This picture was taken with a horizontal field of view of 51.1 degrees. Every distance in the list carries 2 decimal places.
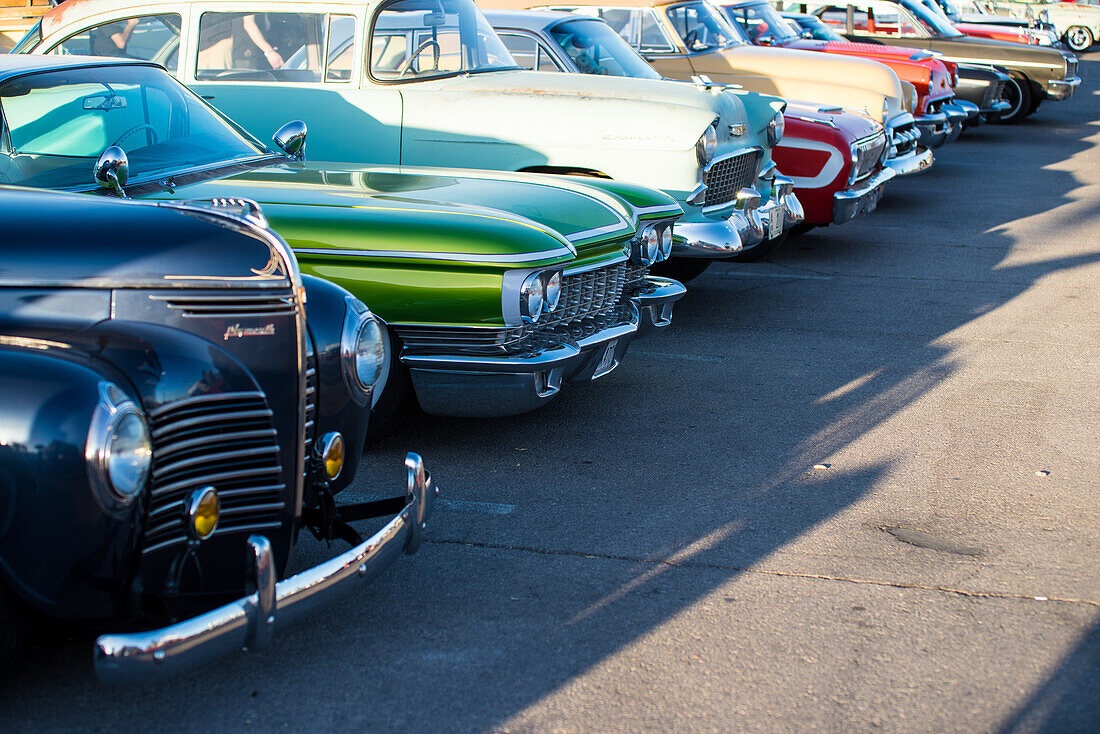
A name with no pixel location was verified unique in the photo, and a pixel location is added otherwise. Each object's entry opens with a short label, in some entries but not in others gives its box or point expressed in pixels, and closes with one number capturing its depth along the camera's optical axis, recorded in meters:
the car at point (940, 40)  16.52
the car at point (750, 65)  10.58
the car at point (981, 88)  16.42
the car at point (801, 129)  8.21
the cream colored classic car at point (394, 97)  6.67
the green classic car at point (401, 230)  4.32
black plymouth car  2.56
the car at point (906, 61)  12.47
